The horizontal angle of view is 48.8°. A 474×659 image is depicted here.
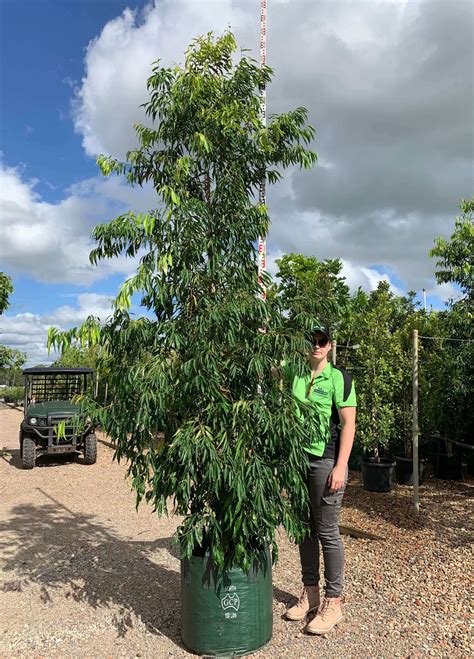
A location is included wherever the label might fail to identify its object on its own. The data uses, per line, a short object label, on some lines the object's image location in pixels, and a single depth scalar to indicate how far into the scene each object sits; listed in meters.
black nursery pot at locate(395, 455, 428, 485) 7.84
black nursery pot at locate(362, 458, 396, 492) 7.11
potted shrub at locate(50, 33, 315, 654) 2.69
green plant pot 2.86
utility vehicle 9.29
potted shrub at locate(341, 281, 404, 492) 7.22
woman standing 2.96
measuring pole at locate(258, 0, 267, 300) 3.12
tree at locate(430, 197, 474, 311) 7.09
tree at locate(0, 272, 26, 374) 10.46
